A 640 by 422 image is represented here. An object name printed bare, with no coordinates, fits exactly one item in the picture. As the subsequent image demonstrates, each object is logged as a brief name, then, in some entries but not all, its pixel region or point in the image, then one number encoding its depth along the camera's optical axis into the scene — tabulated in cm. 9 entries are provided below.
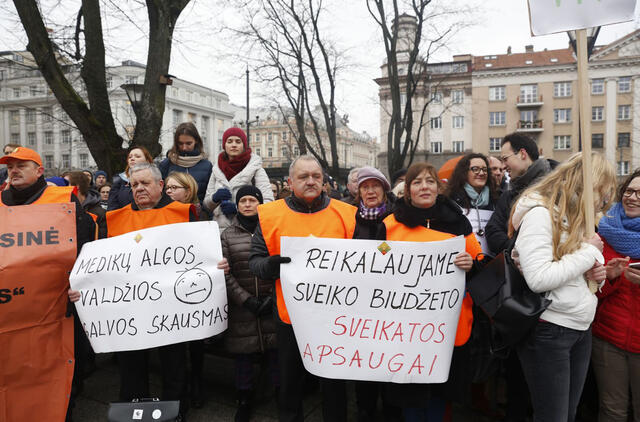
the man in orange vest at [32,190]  316
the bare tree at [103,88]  670
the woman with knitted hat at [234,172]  424
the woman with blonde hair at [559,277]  221
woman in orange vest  268
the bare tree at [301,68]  1475
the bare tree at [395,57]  1296
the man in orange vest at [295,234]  283
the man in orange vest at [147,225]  324
